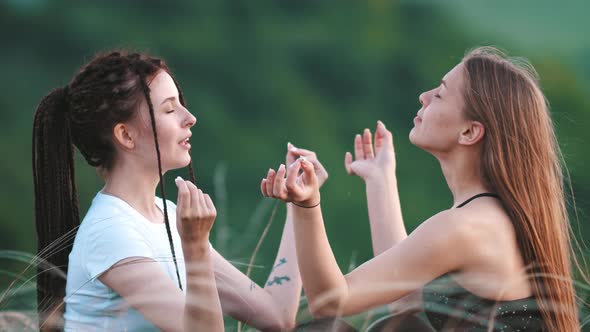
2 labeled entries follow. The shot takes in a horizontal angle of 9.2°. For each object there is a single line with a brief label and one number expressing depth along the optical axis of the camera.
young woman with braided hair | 7.83
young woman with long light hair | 7.80
